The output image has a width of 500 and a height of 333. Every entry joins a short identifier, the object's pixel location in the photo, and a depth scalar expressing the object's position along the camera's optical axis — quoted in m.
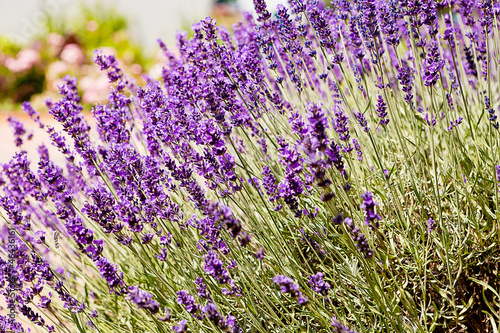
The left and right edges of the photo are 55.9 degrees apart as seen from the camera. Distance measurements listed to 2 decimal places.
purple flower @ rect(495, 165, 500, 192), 2.07
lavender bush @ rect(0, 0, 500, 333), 1.95
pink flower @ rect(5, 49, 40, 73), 10.88
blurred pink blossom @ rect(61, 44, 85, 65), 10.64
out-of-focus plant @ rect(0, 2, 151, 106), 10.48
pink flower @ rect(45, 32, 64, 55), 11.26
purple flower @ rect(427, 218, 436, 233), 2.31
